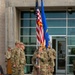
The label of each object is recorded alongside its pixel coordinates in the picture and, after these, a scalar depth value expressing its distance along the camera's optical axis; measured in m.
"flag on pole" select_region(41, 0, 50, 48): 11.18
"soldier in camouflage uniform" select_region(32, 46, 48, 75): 10.56
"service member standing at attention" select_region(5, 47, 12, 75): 14.83
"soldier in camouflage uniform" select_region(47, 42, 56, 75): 11.94
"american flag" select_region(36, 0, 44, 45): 10.55
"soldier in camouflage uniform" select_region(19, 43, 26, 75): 12.68
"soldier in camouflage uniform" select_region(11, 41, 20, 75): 12.67
